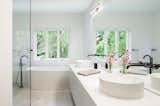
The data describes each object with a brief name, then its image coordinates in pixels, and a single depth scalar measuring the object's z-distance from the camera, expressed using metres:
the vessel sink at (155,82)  1.34
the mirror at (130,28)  1.75
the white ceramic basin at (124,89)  1.13
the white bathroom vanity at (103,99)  1.06
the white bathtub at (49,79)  3.87
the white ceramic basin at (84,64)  2.98
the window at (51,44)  4.83
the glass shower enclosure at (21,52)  1.96
